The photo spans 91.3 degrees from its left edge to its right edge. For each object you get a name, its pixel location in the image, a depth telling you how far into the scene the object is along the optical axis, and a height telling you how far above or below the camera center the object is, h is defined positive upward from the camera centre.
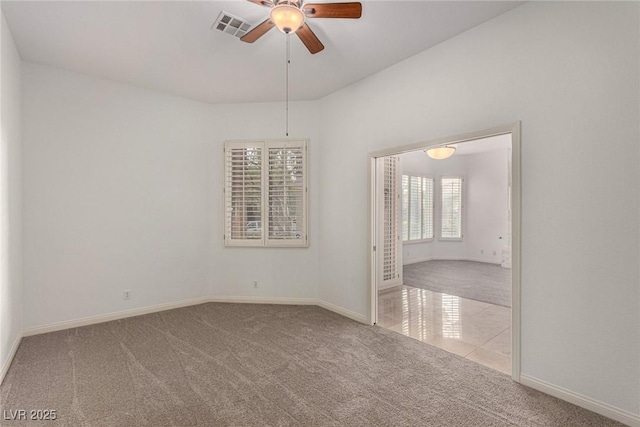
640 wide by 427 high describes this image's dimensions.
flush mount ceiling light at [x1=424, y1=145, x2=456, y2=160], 5.97 +1.19
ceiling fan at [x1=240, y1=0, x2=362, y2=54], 2.19 +1.50
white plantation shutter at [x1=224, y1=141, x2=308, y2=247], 4.87 +0.33
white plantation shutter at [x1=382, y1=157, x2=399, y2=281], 5.89 -0.13
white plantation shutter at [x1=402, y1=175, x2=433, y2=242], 8.56 +0.20
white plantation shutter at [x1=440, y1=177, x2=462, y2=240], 9.34 +0.21
